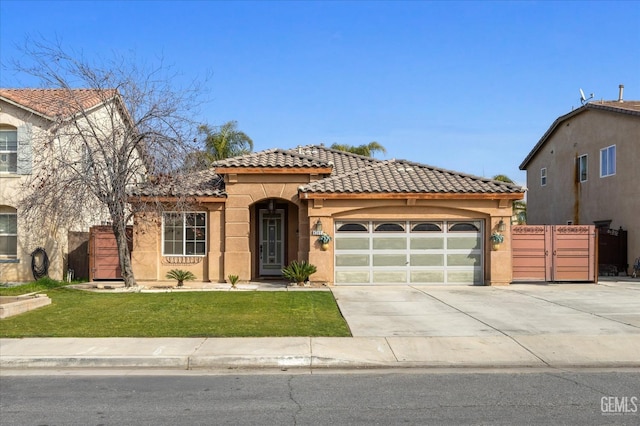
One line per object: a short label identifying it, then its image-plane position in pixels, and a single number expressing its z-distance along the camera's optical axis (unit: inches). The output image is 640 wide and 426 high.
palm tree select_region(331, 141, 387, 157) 1426.9
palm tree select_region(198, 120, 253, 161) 1218.6
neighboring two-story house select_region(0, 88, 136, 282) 730.2
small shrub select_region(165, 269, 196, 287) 706.8
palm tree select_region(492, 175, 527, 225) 1566.9
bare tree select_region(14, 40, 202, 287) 624.1
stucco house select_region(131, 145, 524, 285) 723.4
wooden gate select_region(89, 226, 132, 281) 754.8
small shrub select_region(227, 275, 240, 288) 693.9
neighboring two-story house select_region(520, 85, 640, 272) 881.5
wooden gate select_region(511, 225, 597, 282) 753.6
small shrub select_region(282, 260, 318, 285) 703.7
